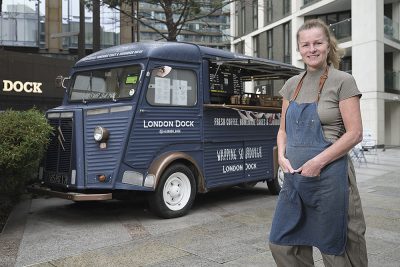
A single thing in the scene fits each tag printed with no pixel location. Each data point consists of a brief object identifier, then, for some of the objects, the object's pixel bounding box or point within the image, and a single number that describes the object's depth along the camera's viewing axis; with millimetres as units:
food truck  6496
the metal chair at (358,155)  15742
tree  12750
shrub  5526
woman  2701
